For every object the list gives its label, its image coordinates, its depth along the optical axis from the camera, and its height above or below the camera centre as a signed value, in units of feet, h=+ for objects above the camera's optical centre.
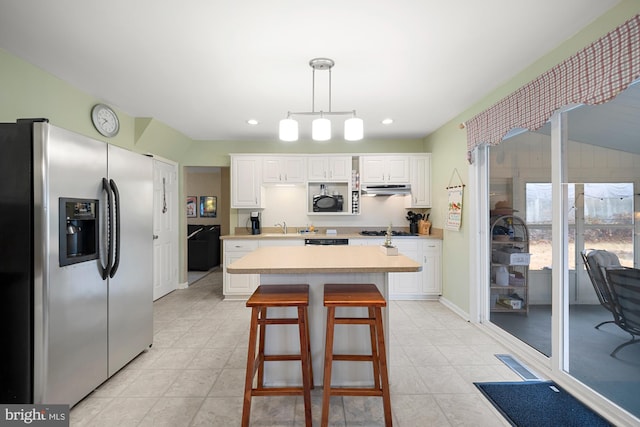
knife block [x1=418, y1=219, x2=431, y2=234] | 15.71 -0.66
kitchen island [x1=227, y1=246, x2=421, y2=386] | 7.30 -2.79
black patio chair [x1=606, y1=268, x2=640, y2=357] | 6.40 -1.76
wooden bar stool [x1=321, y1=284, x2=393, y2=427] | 5.87 -2.44
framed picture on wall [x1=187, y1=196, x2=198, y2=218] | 27.04 +0.68
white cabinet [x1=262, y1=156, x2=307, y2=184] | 15.97 +2.24
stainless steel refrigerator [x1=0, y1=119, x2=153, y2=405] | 5.84 -0.97
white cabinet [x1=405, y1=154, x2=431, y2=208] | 15.88 +1.67
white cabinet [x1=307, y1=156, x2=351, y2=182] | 15.97 +2.29
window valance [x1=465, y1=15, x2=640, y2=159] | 5.62 +2.81
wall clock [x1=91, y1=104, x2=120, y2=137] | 10.83 +3.34
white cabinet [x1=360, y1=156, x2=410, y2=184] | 15.89 +2.22
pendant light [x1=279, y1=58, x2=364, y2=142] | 7.44 +1.99
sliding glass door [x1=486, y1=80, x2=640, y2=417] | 6.44 -0.39
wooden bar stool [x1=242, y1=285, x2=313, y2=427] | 5.96 -2.37
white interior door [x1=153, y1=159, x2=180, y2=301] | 14.88 -0.62
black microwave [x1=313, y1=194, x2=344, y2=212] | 16.08 +0.54
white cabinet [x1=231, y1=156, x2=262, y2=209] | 15.92 +1.60
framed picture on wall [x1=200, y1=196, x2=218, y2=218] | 26.96 +0.67
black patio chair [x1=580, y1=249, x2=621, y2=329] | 6.90 -1.26
